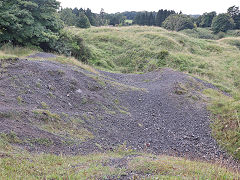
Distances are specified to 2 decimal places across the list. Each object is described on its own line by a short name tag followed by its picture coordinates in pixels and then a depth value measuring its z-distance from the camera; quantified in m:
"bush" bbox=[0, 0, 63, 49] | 12.26
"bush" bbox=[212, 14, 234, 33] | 47.57
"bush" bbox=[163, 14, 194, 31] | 48.78
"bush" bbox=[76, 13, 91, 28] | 36.62
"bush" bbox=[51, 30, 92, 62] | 14.91
